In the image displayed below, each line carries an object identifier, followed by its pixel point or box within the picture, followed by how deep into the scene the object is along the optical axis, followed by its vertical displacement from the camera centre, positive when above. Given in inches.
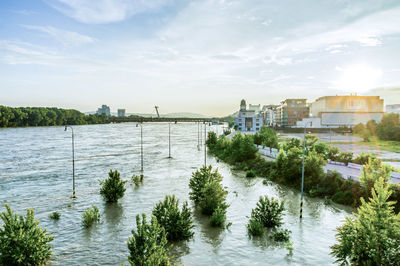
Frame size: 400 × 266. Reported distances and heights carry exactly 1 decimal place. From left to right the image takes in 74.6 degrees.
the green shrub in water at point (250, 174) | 2043.6 -403.0
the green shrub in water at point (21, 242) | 714.8 -341.9
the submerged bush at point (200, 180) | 1337.4 -299.3
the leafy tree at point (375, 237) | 597.6 -263.7
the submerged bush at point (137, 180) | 1831.9 -419.9
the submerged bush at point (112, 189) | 1423.5 -372.4
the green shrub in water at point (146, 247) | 592.6 -290.0
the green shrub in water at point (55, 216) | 1212.6 -442.3
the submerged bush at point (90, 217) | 1107.1 -417.8
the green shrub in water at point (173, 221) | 960.3 -366.1
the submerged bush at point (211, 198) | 1214.3 -354.7
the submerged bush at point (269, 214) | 1079.0 -380.0
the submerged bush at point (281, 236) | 954.1 -416.4
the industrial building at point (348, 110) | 6387.8 +329.1
